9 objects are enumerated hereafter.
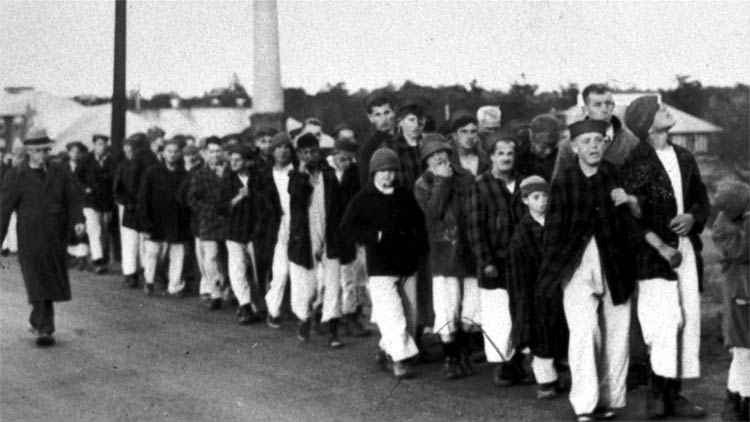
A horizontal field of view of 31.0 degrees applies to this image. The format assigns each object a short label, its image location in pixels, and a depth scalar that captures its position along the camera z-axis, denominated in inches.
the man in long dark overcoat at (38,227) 490.9
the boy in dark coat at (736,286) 314.8
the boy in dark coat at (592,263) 324.5
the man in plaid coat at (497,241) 377.1
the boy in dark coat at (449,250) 395.5
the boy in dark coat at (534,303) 352.2
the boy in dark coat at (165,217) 624.7
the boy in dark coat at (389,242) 401.4
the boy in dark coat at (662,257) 322.7
